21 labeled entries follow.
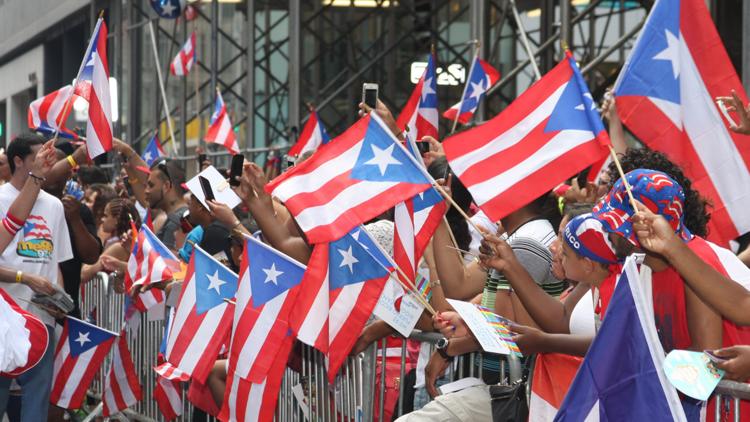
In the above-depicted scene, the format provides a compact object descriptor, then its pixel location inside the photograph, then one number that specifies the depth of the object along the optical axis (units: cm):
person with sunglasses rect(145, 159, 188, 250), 2089
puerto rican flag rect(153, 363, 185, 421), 1797
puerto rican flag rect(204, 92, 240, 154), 3275
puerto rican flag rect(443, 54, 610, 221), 1112
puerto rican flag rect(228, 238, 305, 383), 1404
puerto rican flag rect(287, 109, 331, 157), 2755
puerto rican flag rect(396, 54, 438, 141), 2130
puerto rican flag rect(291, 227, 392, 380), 1281
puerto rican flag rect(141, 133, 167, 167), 3502
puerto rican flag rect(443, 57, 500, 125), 2392
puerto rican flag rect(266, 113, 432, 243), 1218
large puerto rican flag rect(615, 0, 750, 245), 1236
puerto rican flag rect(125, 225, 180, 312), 1773
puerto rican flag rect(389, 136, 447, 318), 1256
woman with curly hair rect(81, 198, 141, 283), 2135
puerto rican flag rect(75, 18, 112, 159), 1795
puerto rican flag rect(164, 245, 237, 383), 1567
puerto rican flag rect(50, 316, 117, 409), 1819
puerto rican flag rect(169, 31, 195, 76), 4706
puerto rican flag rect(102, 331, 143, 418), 1916
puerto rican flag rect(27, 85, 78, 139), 2020
